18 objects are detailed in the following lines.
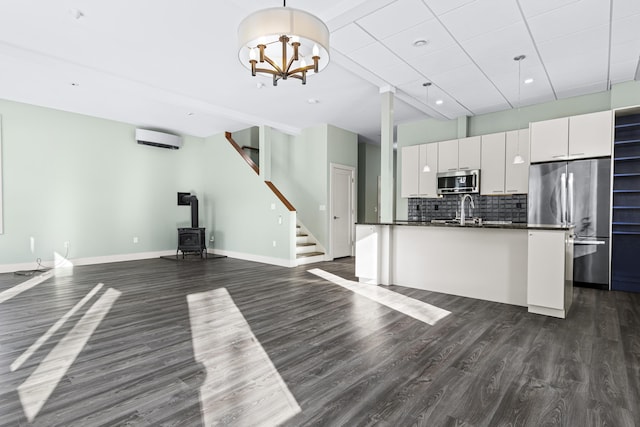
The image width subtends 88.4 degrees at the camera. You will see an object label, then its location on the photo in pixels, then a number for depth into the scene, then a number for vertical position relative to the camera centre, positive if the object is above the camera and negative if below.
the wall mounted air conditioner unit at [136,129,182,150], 7.26 +1.58
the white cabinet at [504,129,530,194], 5.48 +0.71
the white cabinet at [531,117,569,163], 4.95 +1.05
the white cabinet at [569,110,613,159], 4.62 +1.05
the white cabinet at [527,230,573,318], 3.32 -0.67
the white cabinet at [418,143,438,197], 6.48 +0.72
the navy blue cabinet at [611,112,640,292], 4.55 +0.01
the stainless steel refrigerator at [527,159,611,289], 4.65 +0.02
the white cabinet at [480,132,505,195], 5.73 +0.78
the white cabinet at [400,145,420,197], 6.75 +0.75
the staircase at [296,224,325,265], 6.99 -0.91
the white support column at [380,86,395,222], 4.98 +0.84
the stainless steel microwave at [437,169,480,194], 5.91 +0.48
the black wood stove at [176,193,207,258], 7.64 -0.73
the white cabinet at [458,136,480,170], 5.96 +1.01
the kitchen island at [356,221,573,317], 3.39 -0.66
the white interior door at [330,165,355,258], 7.57 -0.06
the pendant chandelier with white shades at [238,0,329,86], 2.32 +1.28
